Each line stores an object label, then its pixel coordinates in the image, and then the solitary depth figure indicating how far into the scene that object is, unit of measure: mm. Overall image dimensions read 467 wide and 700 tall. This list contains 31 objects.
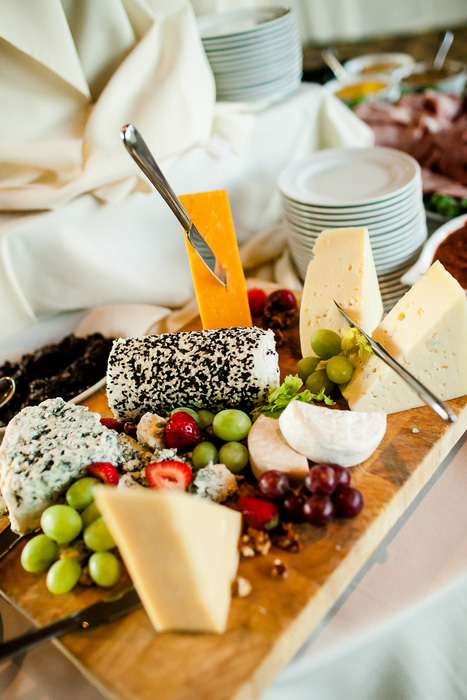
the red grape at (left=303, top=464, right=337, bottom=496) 908
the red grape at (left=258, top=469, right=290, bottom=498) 933
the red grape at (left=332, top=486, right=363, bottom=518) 905
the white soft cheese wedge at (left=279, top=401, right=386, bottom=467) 968
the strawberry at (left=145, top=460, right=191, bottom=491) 952
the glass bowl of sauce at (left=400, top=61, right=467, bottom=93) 2443
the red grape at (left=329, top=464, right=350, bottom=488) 937
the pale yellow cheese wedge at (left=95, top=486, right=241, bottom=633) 722
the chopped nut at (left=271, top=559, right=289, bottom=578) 857
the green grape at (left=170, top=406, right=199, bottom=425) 1114
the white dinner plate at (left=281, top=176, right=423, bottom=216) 1484
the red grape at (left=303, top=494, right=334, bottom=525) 889
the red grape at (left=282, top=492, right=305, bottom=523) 915
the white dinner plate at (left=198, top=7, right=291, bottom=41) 1874
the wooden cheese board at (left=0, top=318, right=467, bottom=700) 755
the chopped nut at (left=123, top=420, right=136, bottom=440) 1165
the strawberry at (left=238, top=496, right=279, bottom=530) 914
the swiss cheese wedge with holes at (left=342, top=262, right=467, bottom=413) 1071
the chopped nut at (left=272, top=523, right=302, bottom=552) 894
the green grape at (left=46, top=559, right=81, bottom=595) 889
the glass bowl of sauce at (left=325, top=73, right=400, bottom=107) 2432
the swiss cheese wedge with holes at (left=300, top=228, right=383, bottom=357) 1249
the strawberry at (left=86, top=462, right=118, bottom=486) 971
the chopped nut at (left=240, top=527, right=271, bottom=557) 898
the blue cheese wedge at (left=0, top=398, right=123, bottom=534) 967
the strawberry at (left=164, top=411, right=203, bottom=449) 1058
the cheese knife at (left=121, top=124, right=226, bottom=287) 1084
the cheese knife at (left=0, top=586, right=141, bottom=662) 766
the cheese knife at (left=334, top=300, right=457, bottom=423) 954
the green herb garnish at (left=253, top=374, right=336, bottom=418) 1108
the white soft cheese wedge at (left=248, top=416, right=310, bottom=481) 978
